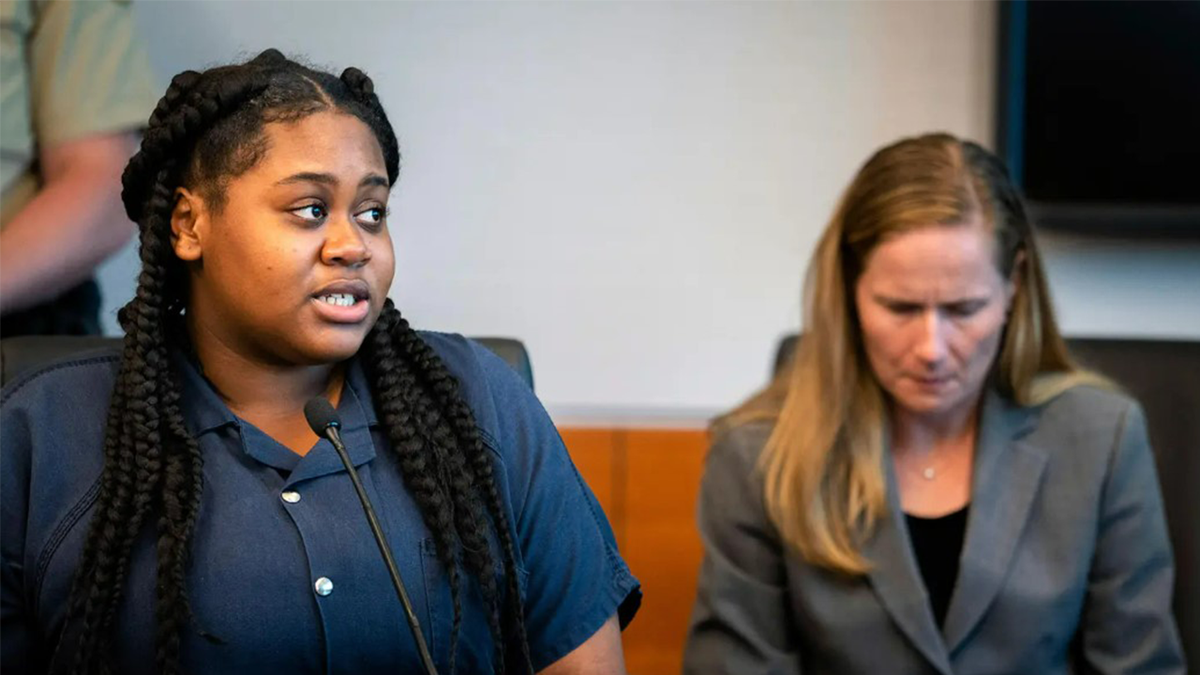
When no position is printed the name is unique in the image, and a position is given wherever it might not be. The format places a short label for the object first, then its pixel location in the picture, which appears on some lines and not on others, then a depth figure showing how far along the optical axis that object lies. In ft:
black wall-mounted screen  13.27
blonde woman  11.91
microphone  10.10
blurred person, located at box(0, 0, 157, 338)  12.08
